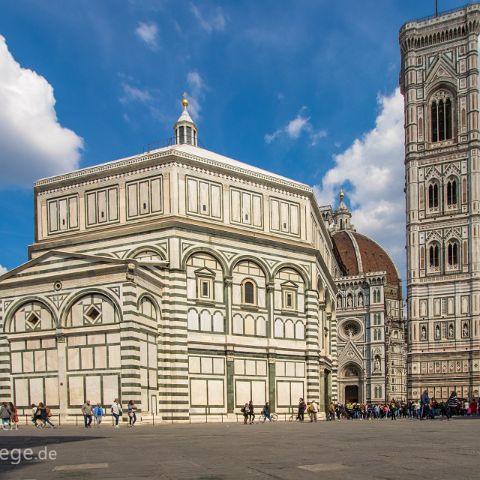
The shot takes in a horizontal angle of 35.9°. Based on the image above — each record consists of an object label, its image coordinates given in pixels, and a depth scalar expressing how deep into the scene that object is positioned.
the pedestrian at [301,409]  38.62
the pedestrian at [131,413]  31.17
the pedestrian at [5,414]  28.53
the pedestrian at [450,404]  36.62
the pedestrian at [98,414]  31.64
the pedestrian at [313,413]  38.66
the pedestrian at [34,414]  31.62
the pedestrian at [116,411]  31.06
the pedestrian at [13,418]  29.42
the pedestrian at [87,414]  30.75
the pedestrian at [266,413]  37.61
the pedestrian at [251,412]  35.34
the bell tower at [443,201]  80.69
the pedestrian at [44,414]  30.88
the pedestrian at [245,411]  34.62
